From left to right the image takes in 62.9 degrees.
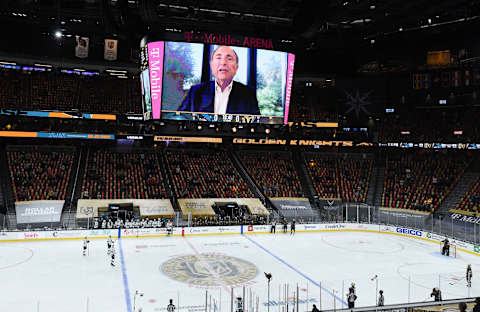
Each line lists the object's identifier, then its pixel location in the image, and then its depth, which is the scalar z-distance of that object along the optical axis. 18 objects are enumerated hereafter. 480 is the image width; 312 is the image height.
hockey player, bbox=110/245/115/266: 19.77
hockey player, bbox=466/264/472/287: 16.97
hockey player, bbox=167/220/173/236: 27.80
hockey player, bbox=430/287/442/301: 13.78
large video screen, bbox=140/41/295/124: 23.28
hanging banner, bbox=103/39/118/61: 39.47
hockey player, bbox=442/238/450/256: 24.28
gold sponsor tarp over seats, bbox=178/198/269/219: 31.75
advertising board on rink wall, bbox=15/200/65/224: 27.30
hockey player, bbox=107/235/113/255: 20.77
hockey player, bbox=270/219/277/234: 30.23
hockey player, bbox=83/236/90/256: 21.44
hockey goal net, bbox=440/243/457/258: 23.91
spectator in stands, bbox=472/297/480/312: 9.33
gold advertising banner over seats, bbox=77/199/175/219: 29.27
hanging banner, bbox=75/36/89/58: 38.62
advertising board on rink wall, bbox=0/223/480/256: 25.11
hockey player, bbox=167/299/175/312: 12.52
